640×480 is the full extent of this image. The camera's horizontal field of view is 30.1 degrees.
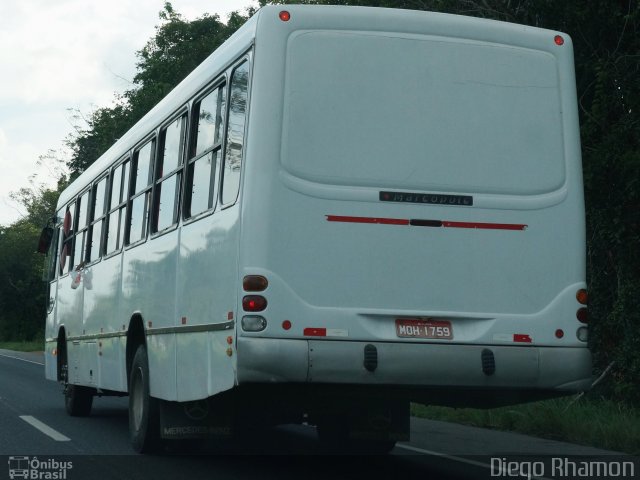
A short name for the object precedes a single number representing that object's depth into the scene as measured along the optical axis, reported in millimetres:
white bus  8156
